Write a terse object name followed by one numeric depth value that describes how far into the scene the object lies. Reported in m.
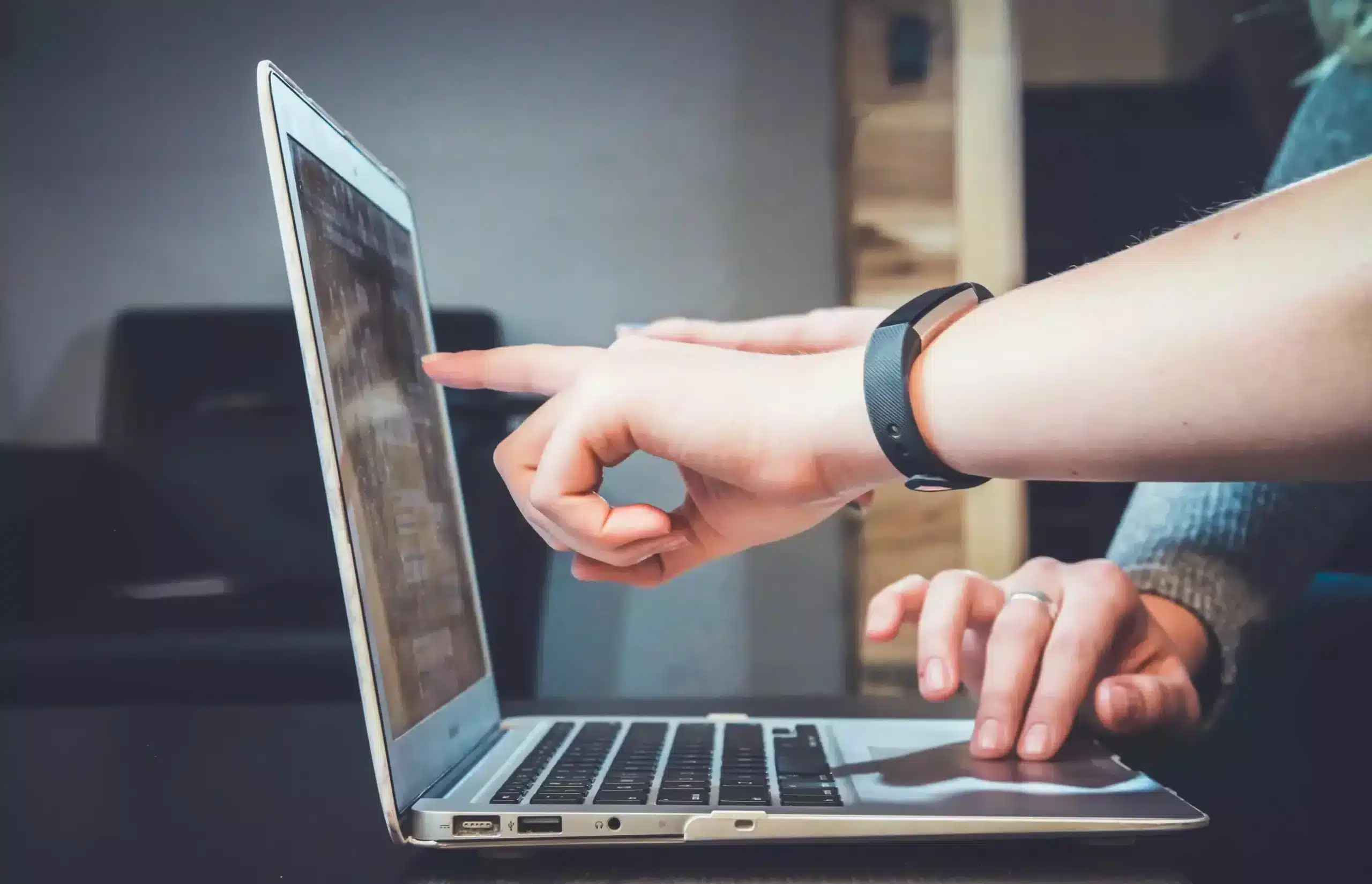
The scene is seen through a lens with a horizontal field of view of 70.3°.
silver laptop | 0.44
